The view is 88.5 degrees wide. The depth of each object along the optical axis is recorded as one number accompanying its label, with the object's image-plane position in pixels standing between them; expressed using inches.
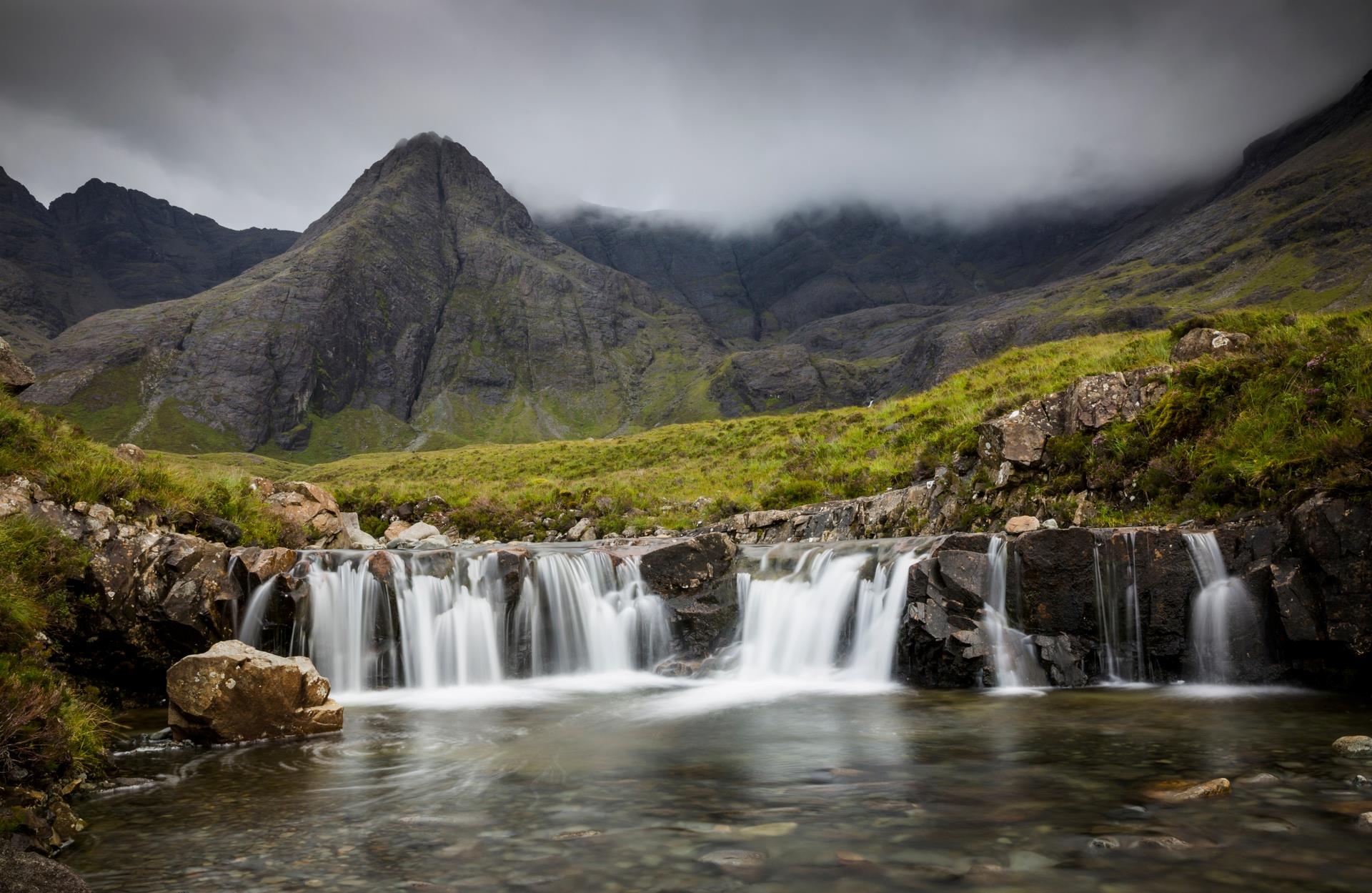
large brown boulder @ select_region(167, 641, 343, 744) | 393.4
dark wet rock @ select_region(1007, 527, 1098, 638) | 499.8
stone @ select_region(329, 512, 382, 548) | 826.8
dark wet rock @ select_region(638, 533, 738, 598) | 663.1
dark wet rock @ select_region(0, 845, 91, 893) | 176.9
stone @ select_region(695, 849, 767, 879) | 217.3
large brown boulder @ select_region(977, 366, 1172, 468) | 682.2
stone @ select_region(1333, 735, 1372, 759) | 296.0
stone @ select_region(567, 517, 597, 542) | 1136.8
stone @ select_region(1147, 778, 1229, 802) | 259.9
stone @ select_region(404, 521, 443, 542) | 1075.9
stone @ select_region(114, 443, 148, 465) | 641.6
